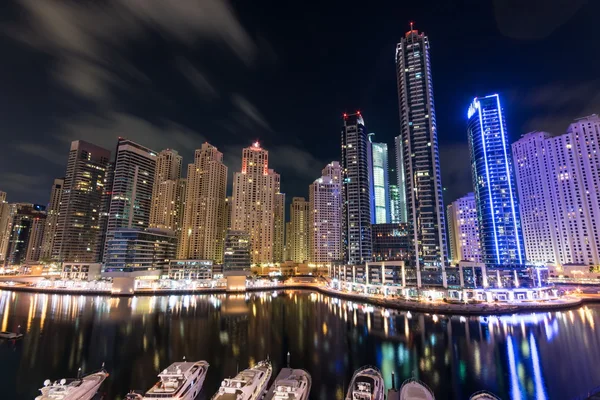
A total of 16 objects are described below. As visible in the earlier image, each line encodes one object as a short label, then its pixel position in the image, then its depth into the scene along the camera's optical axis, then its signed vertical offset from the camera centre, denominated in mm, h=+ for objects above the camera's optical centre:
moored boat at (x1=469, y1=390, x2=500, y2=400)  25234 -12428
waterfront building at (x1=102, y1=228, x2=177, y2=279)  121625 -336
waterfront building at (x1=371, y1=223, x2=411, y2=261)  152250 +7191
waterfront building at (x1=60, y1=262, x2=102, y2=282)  131000 -8639
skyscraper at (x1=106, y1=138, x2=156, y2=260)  167125 +39520
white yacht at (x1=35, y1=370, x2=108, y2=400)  25109 -12614
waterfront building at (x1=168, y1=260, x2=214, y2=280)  133375 -7634
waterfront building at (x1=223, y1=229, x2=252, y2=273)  133375 +829
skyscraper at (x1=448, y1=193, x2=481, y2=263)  179250 +16835
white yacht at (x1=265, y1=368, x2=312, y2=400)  25109 -12431
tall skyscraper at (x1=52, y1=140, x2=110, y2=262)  181875 +24128
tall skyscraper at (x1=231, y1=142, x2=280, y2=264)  184125 +32530
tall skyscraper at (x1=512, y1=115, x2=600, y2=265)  127188 +29329
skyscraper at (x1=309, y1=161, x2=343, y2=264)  192750 +10276
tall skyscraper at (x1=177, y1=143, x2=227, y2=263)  190500 +14555
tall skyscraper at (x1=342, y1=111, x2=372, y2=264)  140375 +30781
